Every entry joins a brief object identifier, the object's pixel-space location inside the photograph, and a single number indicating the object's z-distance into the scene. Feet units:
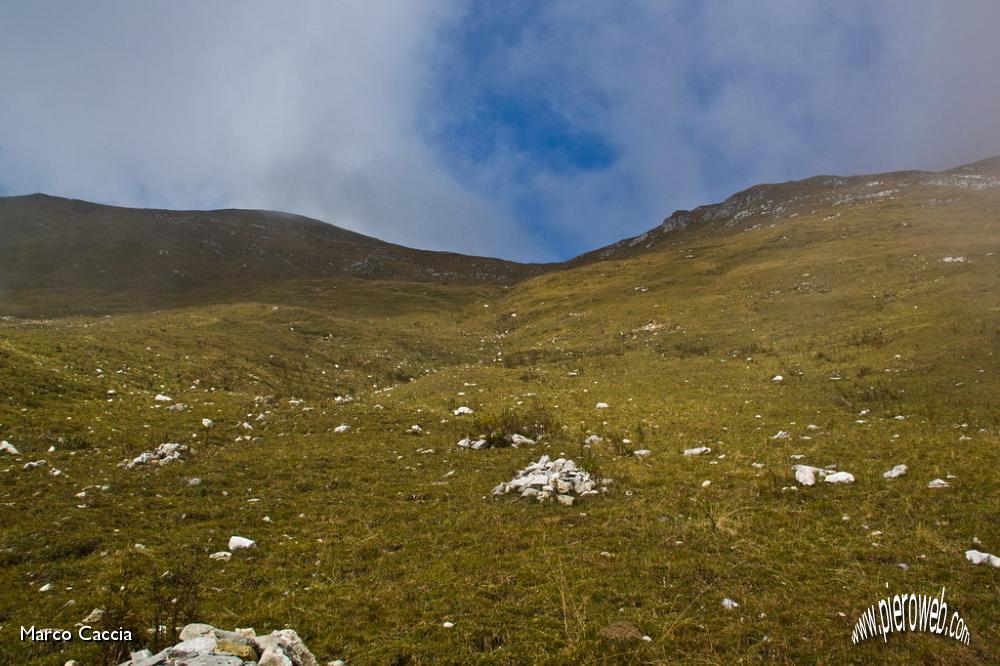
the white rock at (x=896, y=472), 47.70
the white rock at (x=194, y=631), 24.04
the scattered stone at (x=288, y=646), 23.18
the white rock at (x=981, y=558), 31.82
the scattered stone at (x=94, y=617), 29.32
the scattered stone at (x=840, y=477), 47.63
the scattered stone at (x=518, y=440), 69.87
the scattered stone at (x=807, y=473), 48.06
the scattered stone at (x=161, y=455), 57.98
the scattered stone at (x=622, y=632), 27.50
